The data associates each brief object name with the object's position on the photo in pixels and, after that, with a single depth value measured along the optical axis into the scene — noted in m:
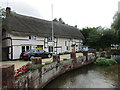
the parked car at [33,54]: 13.17
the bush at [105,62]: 16.33
